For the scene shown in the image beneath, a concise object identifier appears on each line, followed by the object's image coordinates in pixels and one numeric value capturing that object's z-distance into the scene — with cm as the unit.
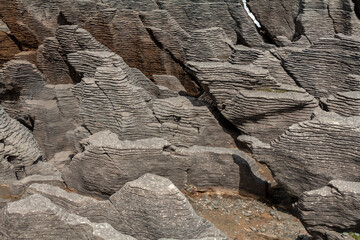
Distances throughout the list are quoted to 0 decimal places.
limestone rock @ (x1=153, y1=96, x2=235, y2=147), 1064
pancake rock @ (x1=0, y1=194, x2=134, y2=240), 639
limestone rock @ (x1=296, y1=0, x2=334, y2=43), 1371
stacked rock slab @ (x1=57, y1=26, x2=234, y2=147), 1036
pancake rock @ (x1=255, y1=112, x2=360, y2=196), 768
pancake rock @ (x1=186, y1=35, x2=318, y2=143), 972
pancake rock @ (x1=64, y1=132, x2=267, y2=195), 911
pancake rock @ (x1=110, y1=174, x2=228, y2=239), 667
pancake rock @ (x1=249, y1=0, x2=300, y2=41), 1552
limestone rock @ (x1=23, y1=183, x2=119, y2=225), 728
